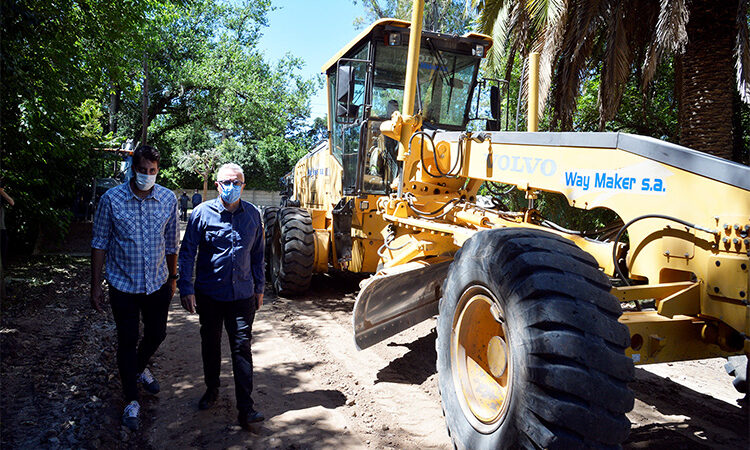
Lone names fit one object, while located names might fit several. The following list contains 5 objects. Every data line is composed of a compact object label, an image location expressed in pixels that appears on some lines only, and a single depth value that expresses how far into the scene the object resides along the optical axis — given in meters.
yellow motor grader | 2.33
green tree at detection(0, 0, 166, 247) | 6.36
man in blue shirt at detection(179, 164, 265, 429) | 3.81
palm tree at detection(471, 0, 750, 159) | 7.52
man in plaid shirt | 3.73
